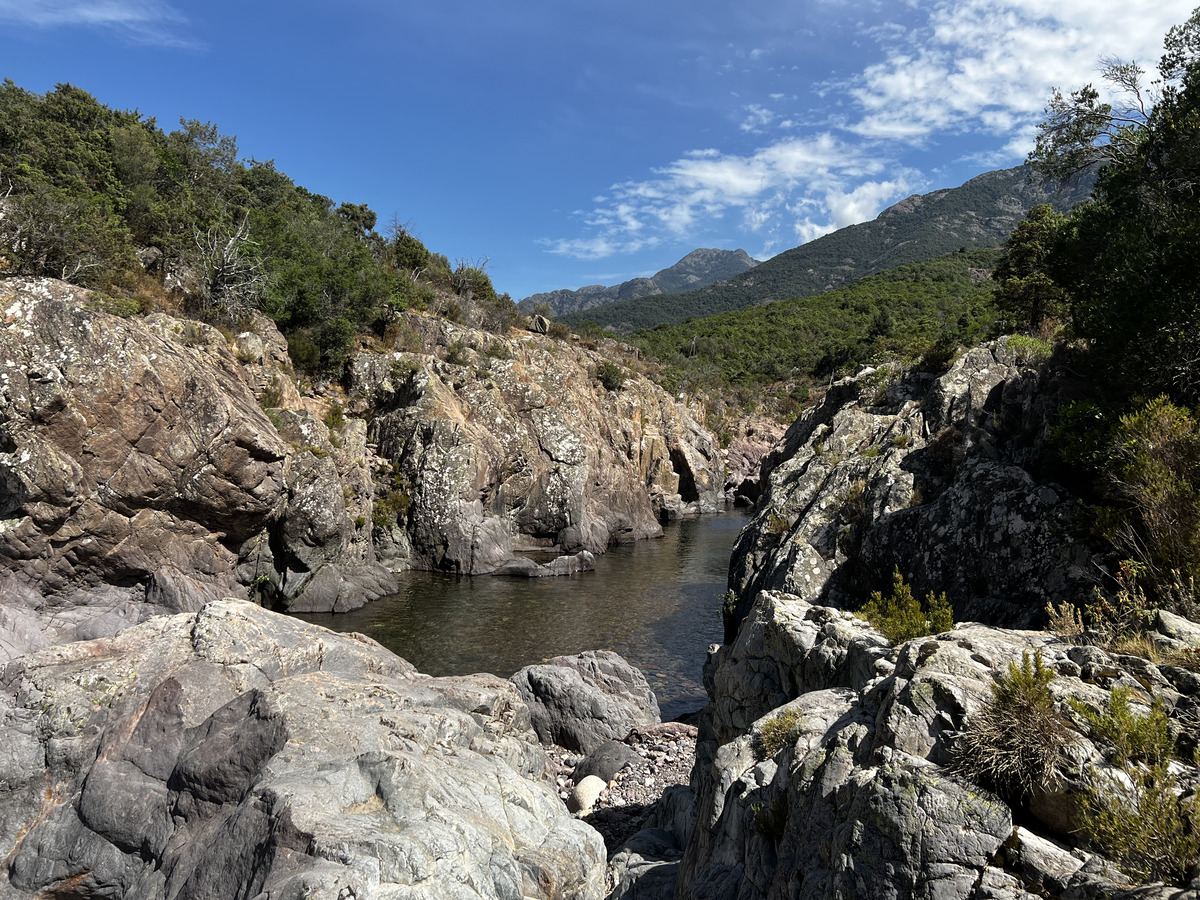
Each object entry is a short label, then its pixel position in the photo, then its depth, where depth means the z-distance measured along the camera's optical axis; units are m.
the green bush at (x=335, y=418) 32.75
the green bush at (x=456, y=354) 40.75
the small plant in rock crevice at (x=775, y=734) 7.14
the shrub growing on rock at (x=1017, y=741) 4.25
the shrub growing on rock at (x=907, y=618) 9.21
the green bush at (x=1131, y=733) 4.13
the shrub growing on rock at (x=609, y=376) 52.76
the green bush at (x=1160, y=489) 7.45
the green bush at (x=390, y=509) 31.19
